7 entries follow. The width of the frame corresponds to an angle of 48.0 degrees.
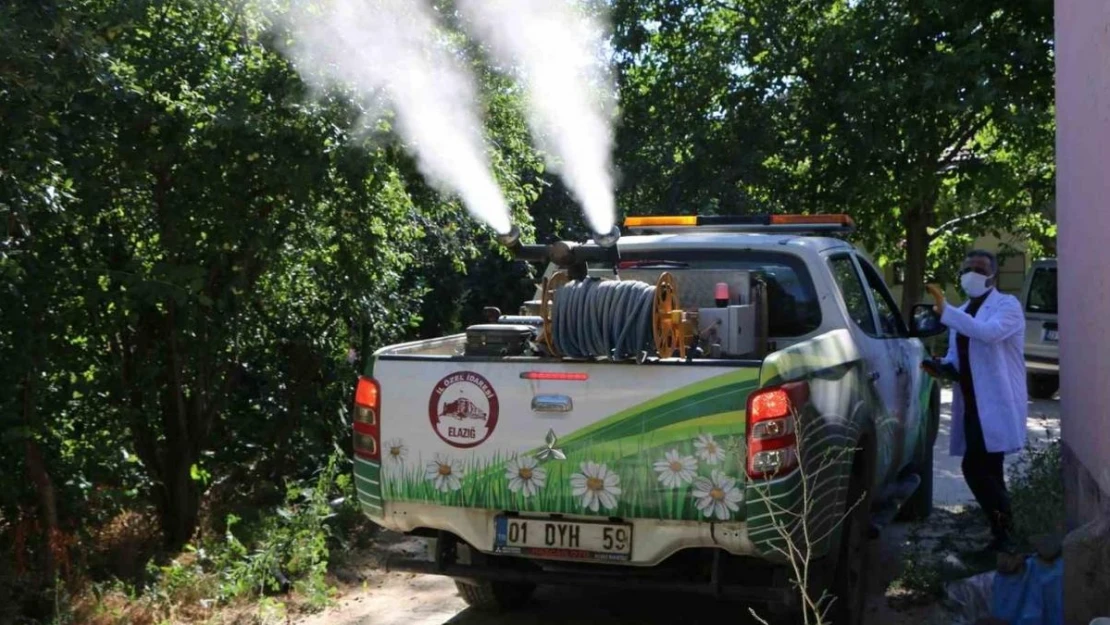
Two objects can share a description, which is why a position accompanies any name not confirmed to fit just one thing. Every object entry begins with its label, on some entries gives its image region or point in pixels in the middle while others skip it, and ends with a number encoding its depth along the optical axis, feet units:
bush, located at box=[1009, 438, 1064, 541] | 20.77
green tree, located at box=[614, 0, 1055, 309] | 34.42
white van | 51.98
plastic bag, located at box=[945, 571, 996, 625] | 18.42
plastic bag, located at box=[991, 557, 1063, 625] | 17.52
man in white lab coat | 22.44
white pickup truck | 16.33
